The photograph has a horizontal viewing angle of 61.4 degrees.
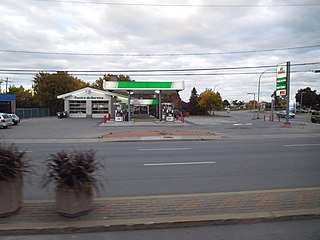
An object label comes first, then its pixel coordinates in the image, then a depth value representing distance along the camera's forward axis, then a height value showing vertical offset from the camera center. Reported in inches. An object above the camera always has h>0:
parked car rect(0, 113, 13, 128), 1055.4 -57.6
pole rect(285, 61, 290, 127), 1259.1 +113.3
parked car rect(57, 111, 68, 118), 1931.6 -55.3
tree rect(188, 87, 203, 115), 2970.0 +8.9
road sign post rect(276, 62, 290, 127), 1294.3 +126.1
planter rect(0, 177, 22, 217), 169.0 -57.9
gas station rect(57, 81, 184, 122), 1508.4 +18.5
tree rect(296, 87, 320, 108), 4675.0 +171.8
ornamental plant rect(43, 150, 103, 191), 167.2 -40.6
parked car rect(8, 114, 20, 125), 1238.3 -59.9
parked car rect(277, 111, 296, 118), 2176.4 -64.3
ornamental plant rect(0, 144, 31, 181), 169.5 -37.1
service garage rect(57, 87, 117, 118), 1989.4 +26.0
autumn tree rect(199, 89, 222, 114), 2775.6 +70.8
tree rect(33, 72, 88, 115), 2390.5 +181.9
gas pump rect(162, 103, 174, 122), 1482.5 -29.9
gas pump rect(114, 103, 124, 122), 1473.9 -40.8
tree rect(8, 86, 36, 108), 2523.6 +61.6
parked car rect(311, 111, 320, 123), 1488.3 -65.2
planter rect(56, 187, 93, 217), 168.4 -59.9
